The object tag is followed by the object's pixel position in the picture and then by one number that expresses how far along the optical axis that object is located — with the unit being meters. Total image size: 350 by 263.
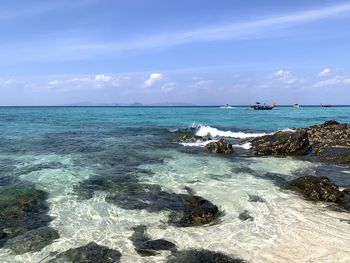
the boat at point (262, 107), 121.01
